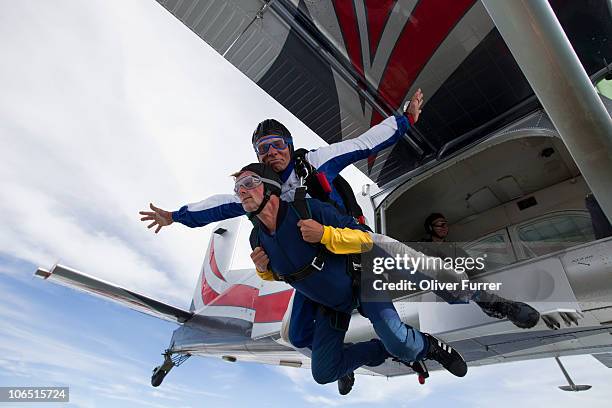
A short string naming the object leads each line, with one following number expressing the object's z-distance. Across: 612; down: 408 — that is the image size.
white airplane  2.19
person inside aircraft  2.36
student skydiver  1.98
